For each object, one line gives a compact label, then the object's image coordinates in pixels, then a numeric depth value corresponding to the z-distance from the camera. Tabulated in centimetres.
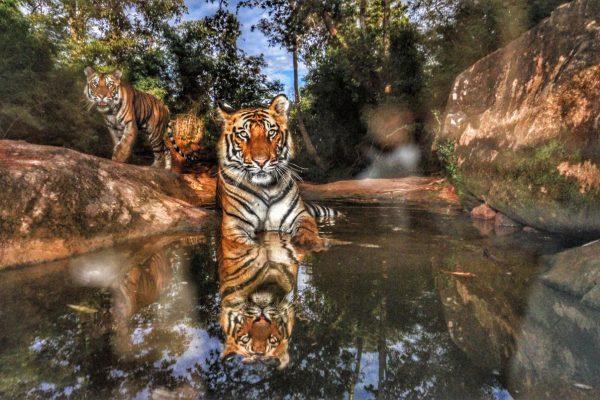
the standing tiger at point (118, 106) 747
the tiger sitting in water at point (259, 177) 402
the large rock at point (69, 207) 323
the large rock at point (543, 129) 358
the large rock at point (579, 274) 207
